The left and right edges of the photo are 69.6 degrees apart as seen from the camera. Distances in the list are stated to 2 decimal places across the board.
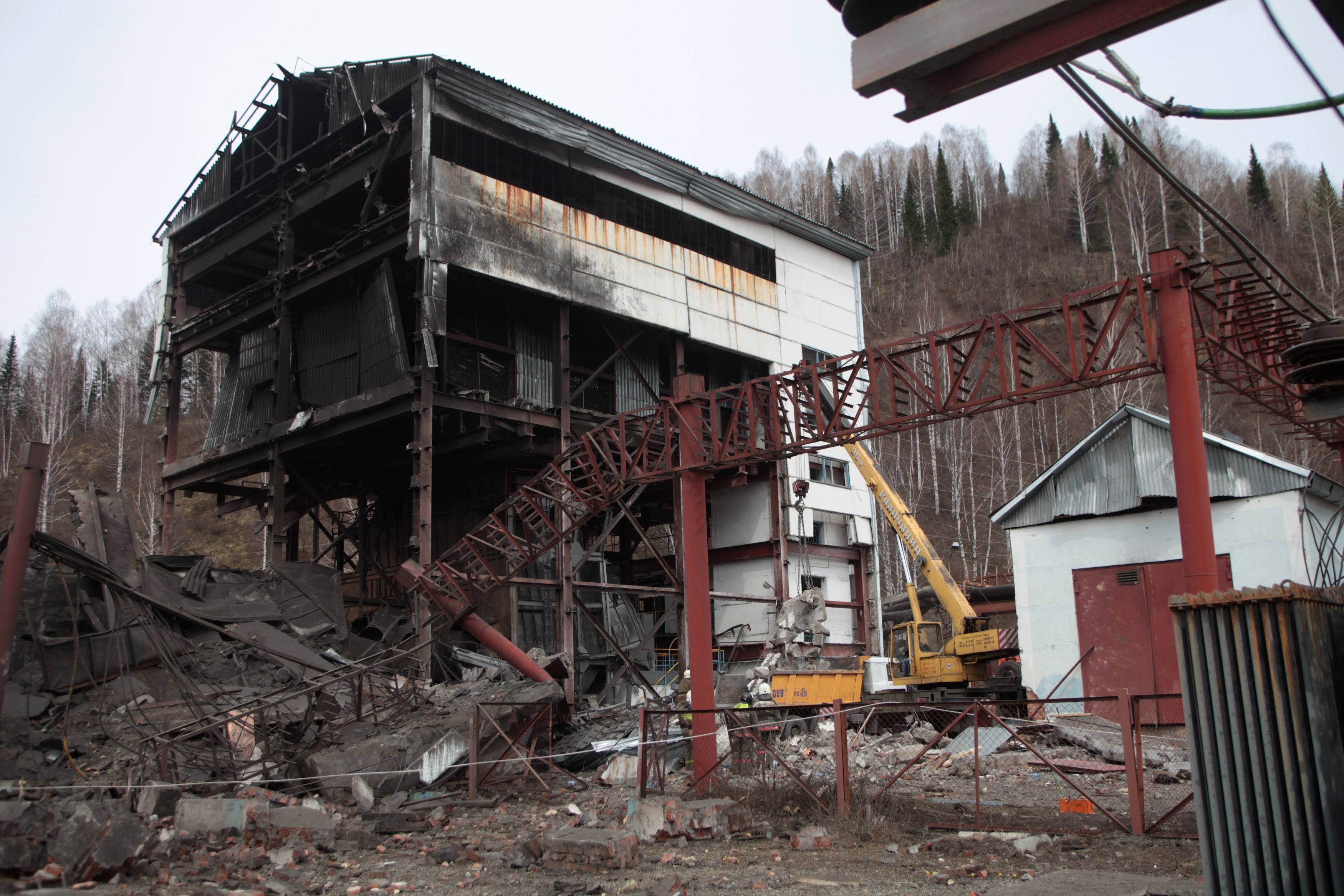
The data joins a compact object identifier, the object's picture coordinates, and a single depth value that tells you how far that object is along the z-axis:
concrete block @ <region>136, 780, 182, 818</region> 11.02
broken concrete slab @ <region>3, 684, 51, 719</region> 14.17
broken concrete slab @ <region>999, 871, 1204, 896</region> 6.64
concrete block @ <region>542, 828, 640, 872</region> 9.78
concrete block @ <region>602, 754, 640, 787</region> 15.81
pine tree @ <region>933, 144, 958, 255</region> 76.38
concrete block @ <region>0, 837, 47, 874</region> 8.38
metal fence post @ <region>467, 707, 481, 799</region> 14.35
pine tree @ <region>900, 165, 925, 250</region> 76.69
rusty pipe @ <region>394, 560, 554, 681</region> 19.02
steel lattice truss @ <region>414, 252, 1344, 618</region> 13.24
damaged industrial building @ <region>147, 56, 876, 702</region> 22.59
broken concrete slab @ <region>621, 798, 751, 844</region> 11.15
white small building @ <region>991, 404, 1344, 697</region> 18.56
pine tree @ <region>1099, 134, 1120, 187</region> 76.44
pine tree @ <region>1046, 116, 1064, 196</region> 79.12
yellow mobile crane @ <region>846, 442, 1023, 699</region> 21.86
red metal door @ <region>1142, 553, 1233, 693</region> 19.25
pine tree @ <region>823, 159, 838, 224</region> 78.38
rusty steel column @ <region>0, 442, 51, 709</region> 10.81
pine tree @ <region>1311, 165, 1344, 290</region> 51.04
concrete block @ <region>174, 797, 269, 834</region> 10.63
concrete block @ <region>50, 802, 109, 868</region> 8.74
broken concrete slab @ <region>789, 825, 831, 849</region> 10.72
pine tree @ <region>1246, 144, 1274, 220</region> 68.75
